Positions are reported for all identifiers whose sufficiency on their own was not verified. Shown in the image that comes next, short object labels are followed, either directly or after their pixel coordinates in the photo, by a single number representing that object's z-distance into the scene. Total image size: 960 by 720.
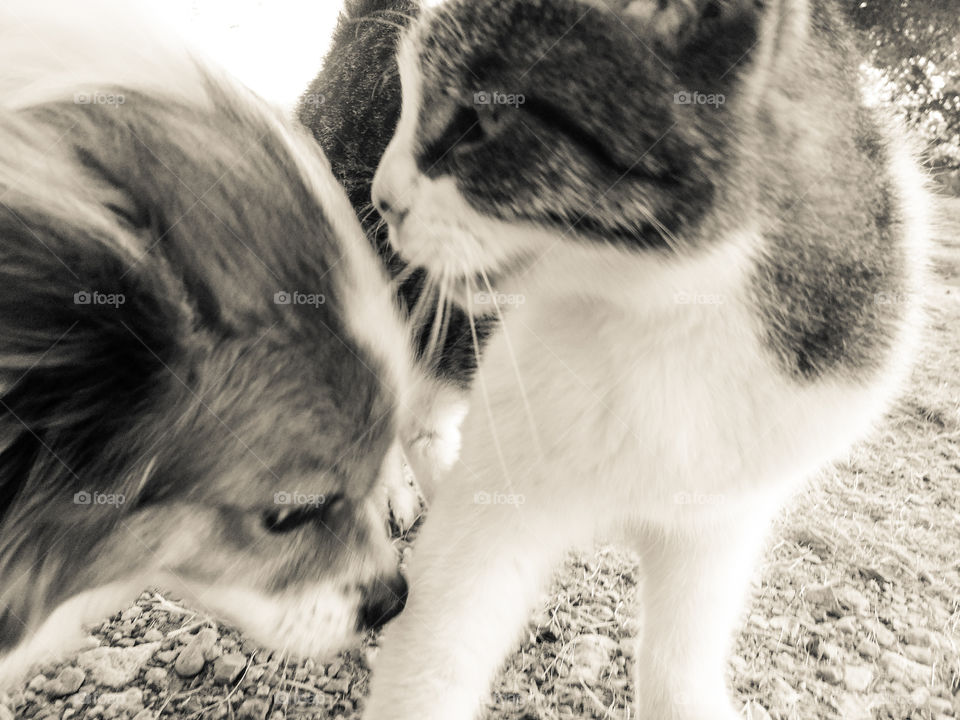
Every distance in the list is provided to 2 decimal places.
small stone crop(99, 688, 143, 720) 0.28
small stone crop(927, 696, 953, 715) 0.28
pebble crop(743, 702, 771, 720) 0.29
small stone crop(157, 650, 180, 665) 0.30
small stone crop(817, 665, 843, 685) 0.30
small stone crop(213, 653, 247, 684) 0.30
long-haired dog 0.18
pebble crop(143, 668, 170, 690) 0.29
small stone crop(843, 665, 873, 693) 0.29
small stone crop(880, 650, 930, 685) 0.29
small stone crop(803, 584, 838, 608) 0.32
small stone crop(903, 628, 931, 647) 0.30
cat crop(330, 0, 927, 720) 0.21
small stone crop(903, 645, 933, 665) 0.30
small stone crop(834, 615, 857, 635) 0.31
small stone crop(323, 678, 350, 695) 0.30
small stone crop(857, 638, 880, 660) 0.30
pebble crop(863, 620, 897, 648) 0.31
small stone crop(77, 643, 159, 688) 0.29
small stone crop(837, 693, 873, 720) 0.28
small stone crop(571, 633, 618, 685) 0.31
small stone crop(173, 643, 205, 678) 0.30
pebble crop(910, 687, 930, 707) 0.29
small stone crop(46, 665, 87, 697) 0.28
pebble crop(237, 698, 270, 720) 0.29
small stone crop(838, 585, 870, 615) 0.32
